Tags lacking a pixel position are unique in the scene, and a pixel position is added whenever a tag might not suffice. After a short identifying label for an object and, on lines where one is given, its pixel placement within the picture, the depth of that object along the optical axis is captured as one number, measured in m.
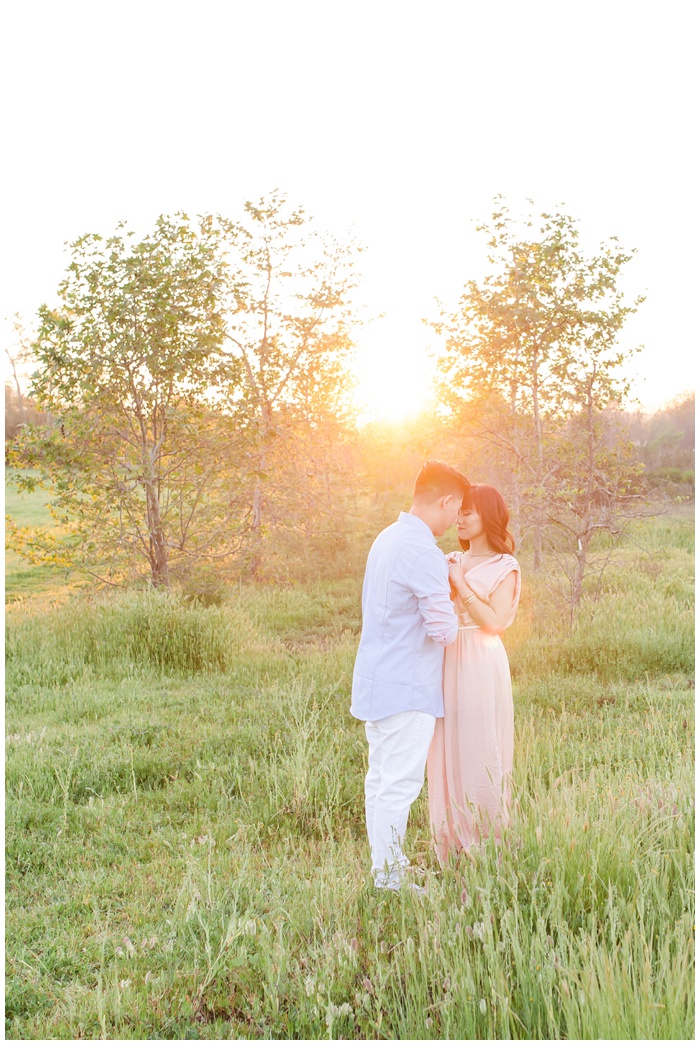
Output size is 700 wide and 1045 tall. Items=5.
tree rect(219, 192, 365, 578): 14.45
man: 3.96
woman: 4.21
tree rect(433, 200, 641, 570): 10.10
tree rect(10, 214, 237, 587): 9.50
